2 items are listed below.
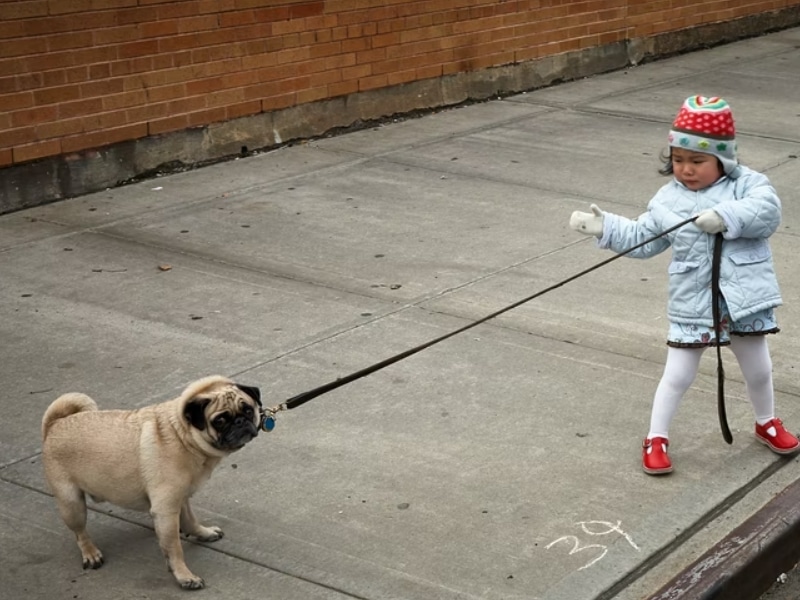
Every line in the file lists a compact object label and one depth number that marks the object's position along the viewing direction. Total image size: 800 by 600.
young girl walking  4.52
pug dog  3.76
